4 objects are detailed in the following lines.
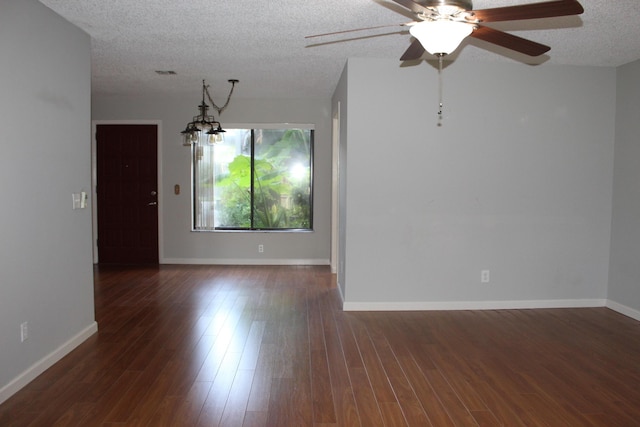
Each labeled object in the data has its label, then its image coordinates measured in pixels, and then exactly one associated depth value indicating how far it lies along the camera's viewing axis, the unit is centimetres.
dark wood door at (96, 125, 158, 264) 671
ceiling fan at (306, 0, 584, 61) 208
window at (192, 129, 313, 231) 687
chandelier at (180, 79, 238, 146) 496
